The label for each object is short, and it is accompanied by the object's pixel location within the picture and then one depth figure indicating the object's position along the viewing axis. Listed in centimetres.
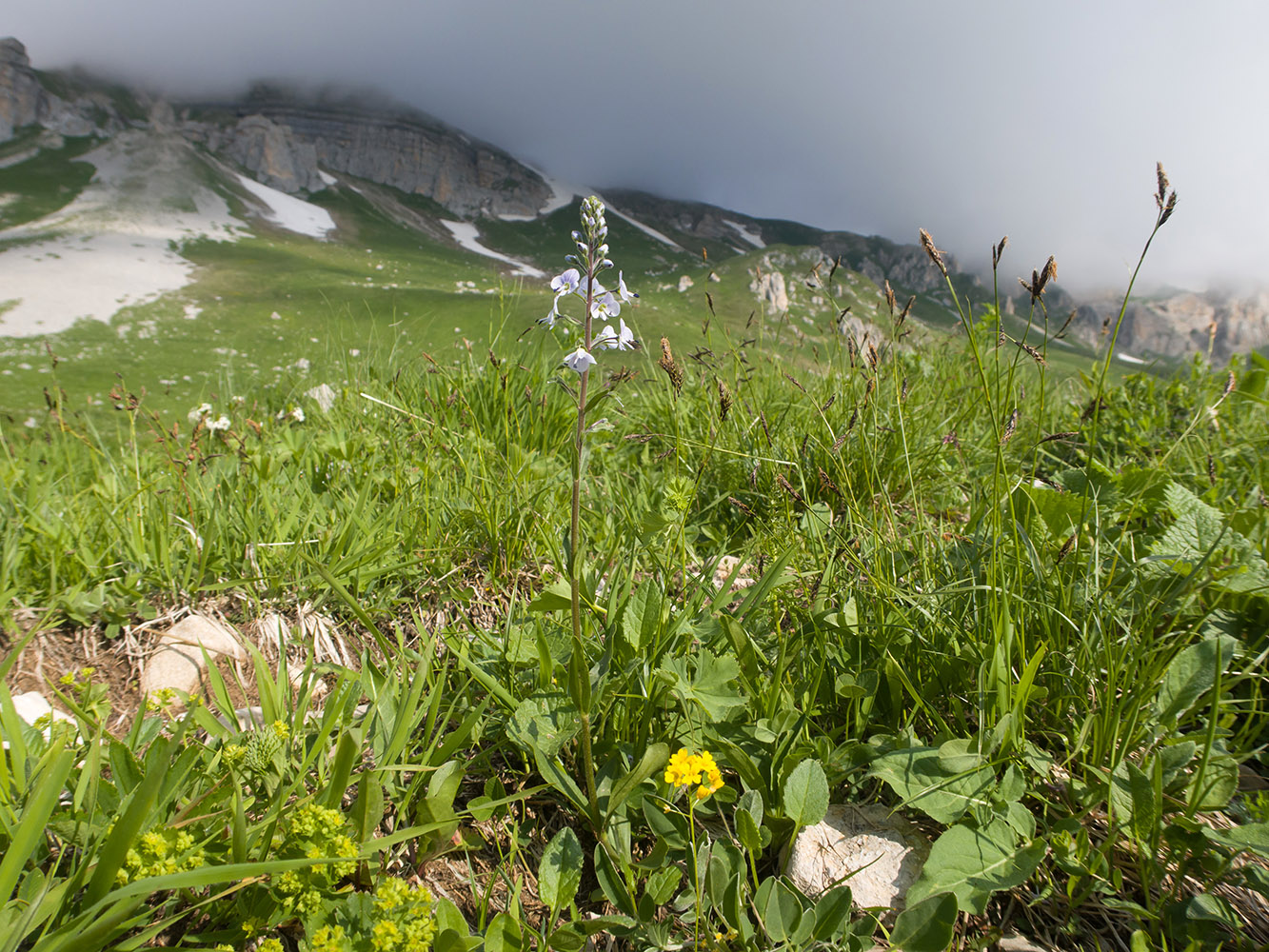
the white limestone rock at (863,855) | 44
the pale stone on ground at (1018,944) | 41
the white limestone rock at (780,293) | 7225
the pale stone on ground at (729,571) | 69
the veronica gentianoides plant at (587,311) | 44
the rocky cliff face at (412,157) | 10939
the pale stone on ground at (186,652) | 59
